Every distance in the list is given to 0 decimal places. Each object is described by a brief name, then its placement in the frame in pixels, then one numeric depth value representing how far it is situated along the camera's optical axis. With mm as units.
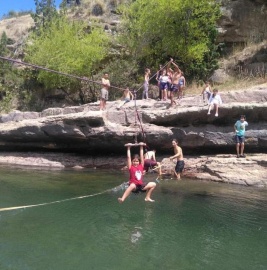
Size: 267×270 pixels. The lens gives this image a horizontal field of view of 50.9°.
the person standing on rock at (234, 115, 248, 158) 13148
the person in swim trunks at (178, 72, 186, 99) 15697
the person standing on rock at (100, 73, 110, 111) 15281
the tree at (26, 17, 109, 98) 24903
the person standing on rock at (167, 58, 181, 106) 14771
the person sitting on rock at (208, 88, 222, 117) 13431
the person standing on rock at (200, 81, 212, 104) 14787
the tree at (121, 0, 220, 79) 21928
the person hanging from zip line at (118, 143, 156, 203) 8721
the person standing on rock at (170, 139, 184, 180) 12160
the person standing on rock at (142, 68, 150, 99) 15948
